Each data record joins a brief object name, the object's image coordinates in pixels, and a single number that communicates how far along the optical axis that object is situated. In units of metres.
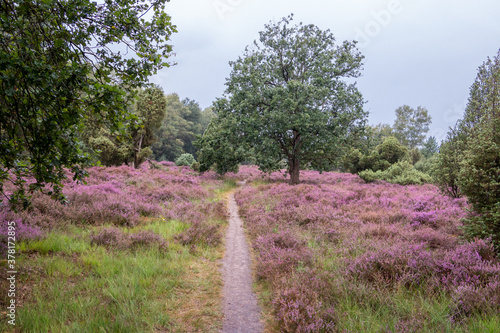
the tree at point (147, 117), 25.09
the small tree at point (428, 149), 49.84
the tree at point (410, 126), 63.59
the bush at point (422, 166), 28.05
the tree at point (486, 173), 5.25
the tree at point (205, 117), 85.46
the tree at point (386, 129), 70.47
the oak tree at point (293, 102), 18.03
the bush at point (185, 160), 39.41
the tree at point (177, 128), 59.03
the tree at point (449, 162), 9.97
